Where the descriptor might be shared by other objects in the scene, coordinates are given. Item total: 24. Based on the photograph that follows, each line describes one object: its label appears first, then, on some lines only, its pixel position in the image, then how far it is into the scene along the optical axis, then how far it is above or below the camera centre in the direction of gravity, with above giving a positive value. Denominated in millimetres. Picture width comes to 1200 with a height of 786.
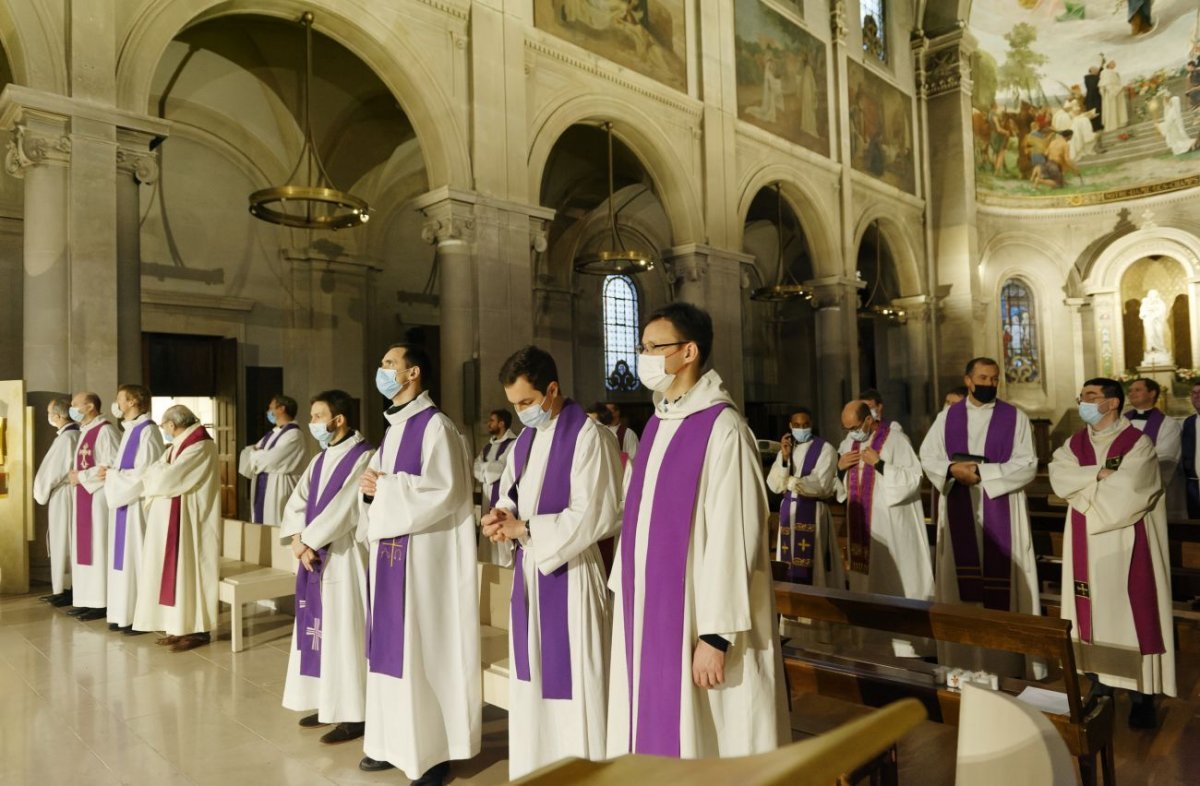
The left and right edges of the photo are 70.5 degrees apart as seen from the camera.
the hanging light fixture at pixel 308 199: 8961 +2600
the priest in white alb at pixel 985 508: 5422 -611
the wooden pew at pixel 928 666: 3182 -942
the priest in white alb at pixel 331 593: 4465 -886
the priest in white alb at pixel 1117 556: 4684 -825
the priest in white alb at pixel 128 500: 6730 -492
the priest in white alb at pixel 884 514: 6094 -711
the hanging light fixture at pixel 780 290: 15992 +2493
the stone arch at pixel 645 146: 12148 +4376
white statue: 22203 +2276
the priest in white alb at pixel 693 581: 2709 -520
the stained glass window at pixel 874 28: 20531 +9627
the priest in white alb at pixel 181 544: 6344 -827
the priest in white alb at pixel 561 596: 3574 -734
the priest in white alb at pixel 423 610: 3816 -835
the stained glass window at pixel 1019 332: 23891 +2353
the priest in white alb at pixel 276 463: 8672 -318
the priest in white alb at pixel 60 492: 7715 -491
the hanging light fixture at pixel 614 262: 13039 +2677
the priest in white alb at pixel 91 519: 7254 -701
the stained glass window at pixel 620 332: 20969 +2337
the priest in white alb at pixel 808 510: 7152 -767
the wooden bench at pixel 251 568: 6316 -1114
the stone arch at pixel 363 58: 8562 +4278
